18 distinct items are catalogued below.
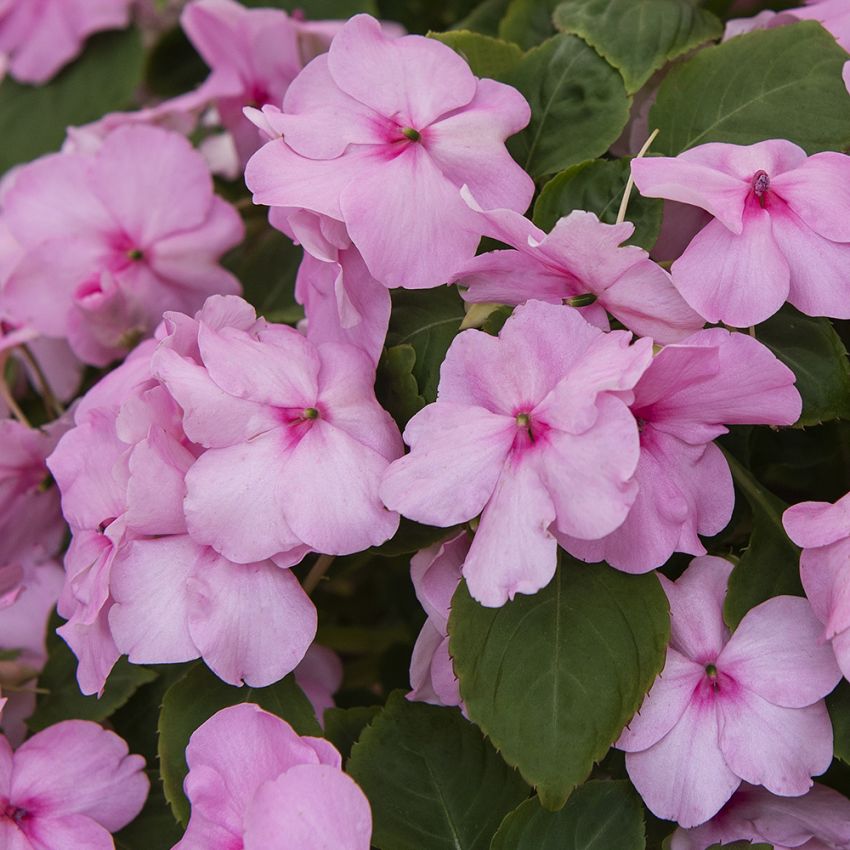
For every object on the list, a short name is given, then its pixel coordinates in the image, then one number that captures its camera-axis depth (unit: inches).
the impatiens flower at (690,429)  16.4
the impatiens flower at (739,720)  16.9
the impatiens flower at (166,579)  17.0
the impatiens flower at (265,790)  16.4
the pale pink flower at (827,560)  16.5
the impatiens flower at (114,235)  20.0
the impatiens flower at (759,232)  16.7
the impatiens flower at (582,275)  16.4
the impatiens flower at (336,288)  17.1
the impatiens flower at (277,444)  16.7
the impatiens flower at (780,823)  17.4
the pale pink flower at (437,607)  17.3
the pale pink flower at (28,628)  19.8
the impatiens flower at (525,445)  16.0
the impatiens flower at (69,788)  17.8
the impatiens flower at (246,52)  20.9
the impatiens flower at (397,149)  17.0
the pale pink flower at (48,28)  23.6
